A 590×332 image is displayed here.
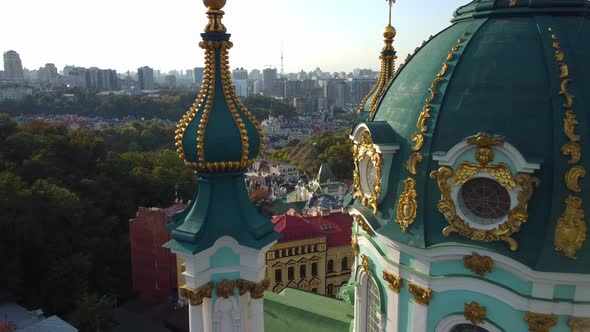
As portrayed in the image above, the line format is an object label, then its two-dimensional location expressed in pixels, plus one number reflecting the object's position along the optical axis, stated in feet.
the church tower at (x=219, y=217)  28.12
